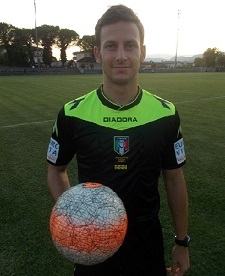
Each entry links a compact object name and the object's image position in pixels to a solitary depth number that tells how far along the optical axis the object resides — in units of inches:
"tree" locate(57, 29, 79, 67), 3199.8
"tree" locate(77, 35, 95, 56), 3423.7
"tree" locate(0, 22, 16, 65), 2701.8
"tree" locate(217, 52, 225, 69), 3251.0
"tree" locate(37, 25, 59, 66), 3068.9
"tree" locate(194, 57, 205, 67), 3479.3
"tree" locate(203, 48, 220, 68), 3294.8
